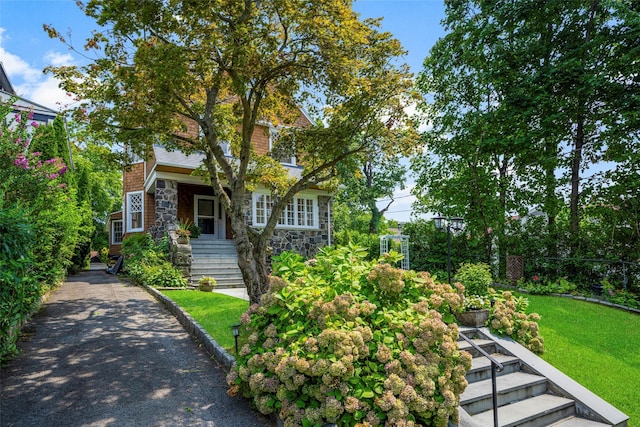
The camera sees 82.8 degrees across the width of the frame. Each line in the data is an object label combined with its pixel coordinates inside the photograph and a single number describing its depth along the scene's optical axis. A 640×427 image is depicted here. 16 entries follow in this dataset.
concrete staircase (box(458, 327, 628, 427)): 4.04
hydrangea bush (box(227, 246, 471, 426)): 3.08
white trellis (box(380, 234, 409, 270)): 11.92
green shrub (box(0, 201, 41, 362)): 3.42
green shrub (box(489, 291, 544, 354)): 5.49
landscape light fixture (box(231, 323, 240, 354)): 4.22
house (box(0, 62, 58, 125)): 15.45
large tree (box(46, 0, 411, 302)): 5.62
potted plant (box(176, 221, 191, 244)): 10.85
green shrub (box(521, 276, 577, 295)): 8.66
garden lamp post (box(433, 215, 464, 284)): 8.83
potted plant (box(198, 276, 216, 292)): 9.46
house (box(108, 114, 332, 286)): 12.29
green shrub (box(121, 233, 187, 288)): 9.56
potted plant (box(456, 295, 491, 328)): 5.71
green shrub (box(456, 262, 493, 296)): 6.27
